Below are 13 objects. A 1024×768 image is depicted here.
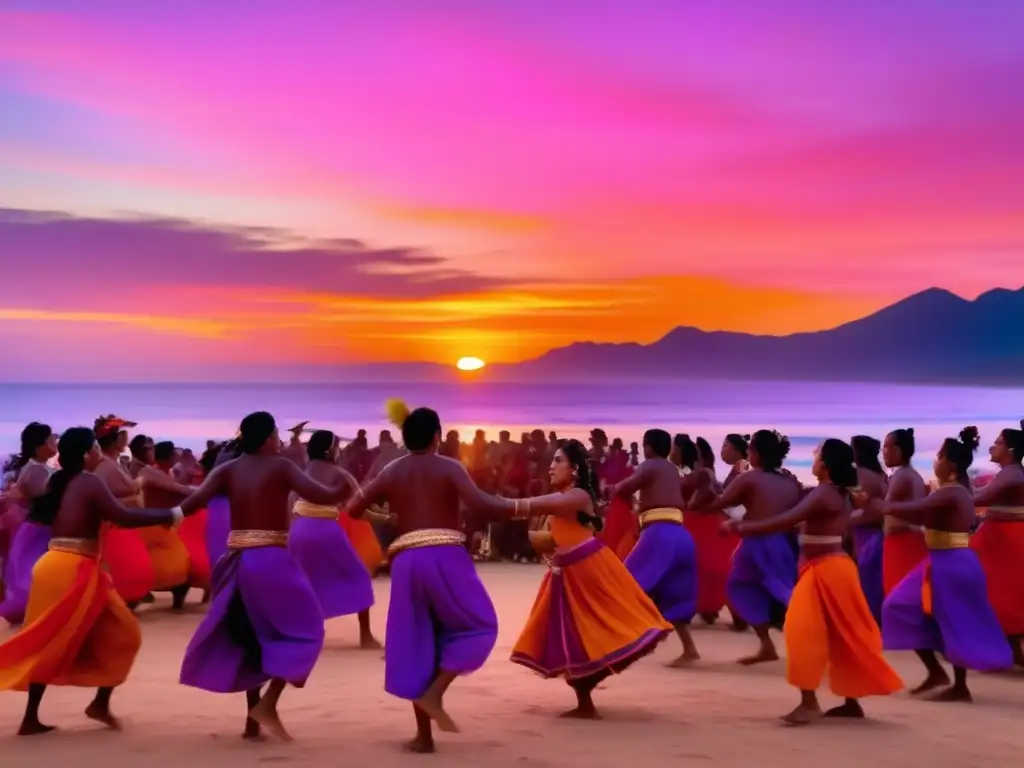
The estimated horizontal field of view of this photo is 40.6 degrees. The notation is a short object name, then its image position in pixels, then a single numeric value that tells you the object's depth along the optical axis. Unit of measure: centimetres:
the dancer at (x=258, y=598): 810
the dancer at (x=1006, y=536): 1118
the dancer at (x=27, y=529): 1154
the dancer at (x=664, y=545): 1164
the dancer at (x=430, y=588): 796
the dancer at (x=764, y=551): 1112
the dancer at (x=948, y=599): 989
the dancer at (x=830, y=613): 886
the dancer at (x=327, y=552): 1216
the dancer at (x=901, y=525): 1098
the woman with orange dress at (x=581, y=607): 900
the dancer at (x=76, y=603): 824
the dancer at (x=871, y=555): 1281
